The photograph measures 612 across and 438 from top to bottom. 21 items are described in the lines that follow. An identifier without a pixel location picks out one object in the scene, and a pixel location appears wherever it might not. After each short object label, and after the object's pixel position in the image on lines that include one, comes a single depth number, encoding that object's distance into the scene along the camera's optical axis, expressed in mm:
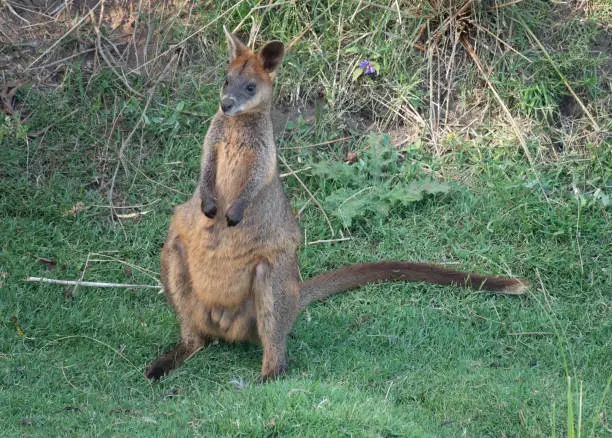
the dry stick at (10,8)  16141
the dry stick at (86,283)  12937
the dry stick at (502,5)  15832
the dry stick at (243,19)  15880
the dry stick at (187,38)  16031
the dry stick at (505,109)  14839
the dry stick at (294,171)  15151
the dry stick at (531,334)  12304
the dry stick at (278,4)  16031
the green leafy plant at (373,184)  14430
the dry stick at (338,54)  15891
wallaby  11367
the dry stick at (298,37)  15937
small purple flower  15945
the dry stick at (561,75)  15405
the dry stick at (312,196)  14352
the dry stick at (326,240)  14273
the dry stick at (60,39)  15742
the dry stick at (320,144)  15484
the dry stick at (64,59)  15789
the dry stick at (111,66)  15714
